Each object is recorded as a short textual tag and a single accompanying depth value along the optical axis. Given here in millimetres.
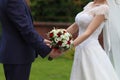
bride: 6387
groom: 5309
